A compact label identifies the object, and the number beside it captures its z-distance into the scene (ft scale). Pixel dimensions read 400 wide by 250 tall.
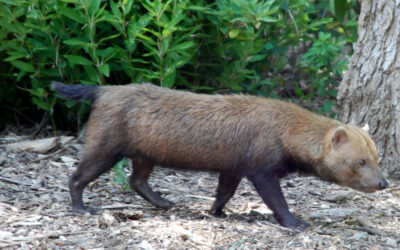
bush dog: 40.98
